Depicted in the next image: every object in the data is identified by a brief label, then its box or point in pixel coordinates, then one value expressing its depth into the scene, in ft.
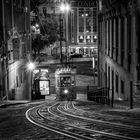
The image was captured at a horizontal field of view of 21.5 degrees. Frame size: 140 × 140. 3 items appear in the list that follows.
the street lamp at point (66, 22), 277.54
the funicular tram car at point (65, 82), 98.68
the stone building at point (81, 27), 285.23
